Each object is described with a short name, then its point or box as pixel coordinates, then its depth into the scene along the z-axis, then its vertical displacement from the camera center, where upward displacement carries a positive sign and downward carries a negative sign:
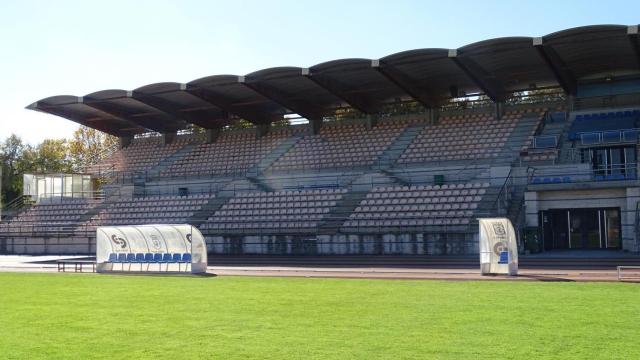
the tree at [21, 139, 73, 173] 74.69 +7.86
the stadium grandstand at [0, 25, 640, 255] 32.88 +4.26
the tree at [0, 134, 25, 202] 71.62 +6.96
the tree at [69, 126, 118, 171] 74.50 +9.44
